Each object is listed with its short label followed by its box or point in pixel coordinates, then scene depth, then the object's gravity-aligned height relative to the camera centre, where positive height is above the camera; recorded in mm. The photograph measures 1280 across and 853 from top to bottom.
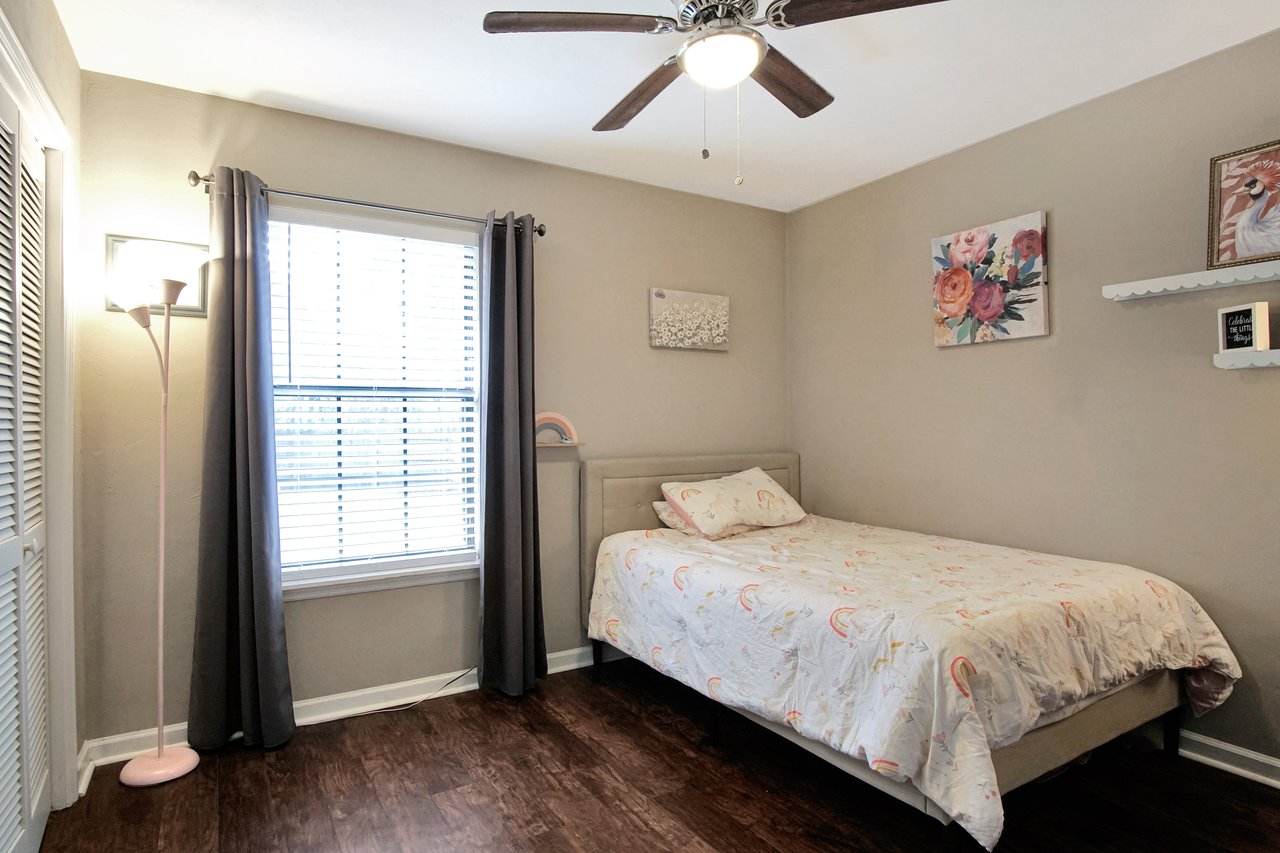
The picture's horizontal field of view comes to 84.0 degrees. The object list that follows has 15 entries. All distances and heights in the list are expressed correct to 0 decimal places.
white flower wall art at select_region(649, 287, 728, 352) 3820 +591
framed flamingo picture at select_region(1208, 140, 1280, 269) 2348 +722
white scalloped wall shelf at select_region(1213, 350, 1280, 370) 2281 +199
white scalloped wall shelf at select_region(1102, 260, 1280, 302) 2277 +475
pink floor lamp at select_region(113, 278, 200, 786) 2396 -660
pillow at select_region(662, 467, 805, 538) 3396 -377
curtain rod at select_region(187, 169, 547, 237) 2662 +964
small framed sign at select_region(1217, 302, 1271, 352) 2309 +305
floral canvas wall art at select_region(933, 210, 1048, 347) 3010 +628
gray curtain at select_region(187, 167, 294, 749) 2609 -277
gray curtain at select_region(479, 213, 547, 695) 3170 -194
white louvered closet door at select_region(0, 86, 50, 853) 1803 -178
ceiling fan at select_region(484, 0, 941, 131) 1729 +1010
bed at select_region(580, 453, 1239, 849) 1829 -737
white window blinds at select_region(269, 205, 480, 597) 2916 +152
